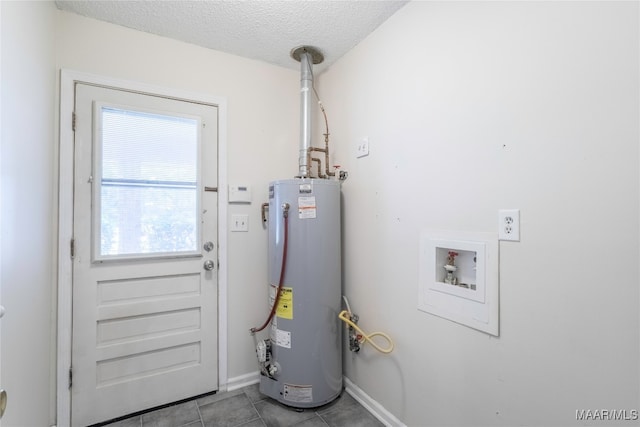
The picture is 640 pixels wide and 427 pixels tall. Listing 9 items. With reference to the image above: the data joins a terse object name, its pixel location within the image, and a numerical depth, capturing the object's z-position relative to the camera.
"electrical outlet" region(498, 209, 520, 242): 1.13
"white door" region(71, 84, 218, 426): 1.71
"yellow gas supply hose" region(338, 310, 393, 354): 1.68
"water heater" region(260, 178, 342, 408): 1.84
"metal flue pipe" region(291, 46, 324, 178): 2.09
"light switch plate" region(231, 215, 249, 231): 2.12
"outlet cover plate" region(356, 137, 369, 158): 1.90
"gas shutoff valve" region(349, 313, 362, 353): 1.95
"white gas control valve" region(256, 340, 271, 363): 1.94
